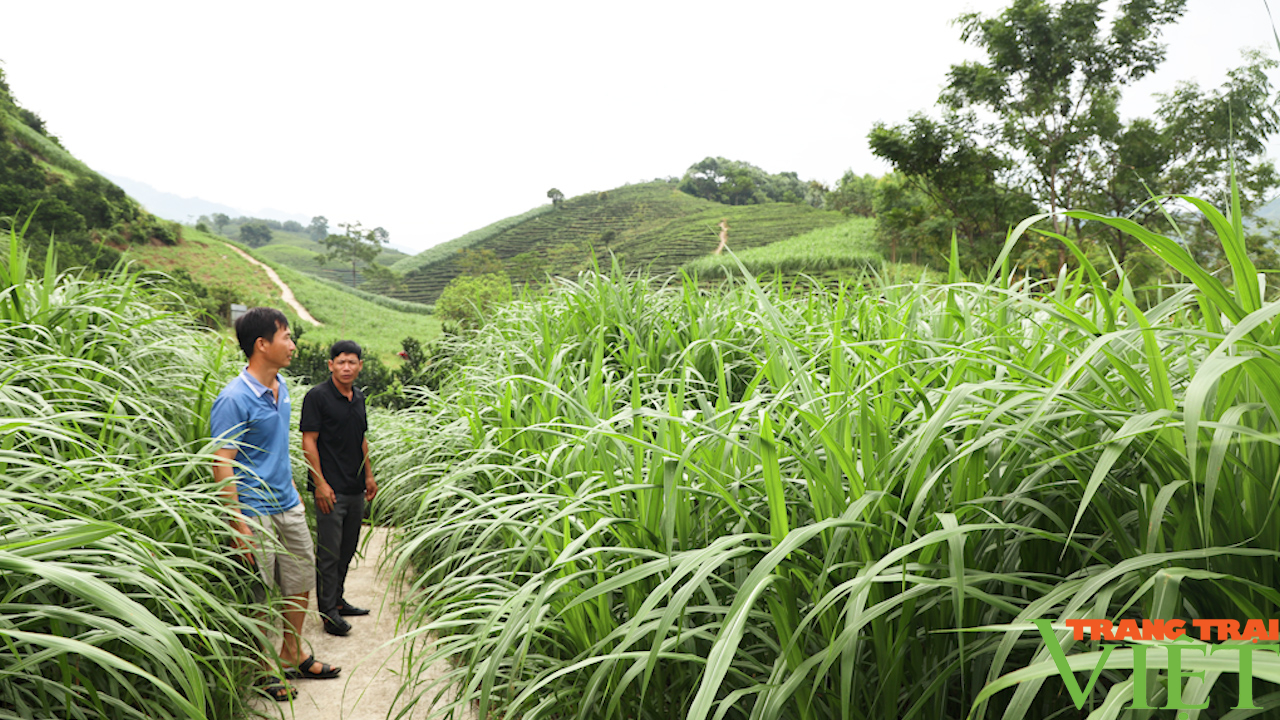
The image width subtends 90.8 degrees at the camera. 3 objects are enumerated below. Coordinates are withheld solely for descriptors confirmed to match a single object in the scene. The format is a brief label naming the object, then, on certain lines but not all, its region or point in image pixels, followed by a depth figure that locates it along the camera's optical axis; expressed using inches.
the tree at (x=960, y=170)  768.3
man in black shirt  115.0
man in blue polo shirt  91.7
